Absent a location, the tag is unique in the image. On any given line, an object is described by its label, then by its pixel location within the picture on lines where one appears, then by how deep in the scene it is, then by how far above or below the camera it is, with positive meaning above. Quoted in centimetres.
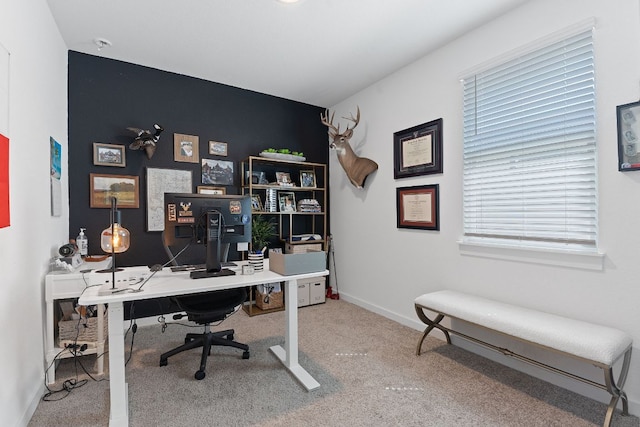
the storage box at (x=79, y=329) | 219 -83
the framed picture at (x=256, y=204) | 376 +14
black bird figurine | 307 +79
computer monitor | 210 -6
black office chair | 222 -72
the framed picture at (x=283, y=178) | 394 +48
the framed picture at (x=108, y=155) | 301 +63
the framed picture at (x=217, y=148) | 360 +81
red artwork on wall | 143 +18
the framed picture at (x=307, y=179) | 416 +50
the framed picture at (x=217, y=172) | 356 +52
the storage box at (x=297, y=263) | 210 -35
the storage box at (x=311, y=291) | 382 -100
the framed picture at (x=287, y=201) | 396 +18
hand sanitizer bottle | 280 -25
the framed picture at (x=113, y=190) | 301 +27
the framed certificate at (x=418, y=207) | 291 +6
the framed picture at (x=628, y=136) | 173 +43
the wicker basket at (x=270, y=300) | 358 -103
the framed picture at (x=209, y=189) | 351 +31
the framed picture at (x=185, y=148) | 340 +77
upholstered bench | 157 -71
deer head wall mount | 369 +69
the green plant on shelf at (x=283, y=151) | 381 +83
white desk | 167 -54
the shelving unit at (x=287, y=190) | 374 +31
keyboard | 229 -40
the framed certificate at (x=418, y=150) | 288 +64
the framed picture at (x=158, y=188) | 325 +30
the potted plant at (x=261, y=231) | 369 -20
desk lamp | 179 -14
